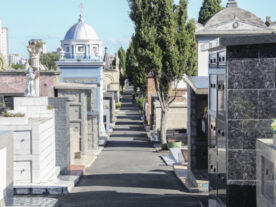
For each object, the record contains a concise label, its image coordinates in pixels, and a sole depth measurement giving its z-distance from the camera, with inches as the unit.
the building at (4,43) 5068.9
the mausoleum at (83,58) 1810.0
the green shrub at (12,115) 805.2
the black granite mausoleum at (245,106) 546.6
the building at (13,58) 7170.3
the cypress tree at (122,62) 4001.0
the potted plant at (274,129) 455.4
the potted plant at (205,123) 798.4
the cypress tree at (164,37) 1354.6
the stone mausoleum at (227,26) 1487.5
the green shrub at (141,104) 2765.7
